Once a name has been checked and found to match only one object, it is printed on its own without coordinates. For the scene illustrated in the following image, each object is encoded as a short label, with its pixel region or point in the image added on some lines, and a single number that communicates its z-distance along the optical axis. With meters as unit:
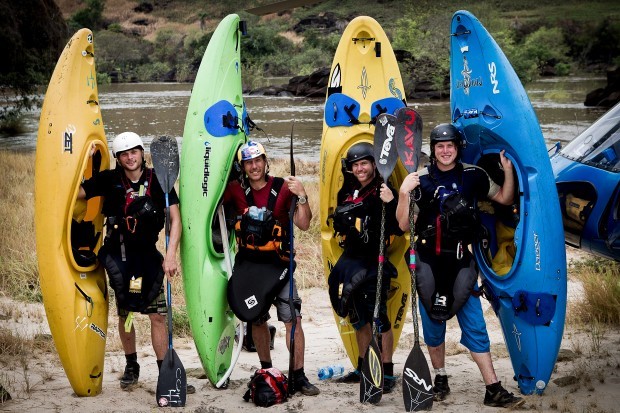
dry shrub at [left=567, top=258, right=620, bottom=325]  6.53
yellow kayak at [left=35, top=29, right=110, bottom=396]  5.22
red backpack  5.00
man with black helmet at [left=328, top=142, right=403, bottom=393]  5.14
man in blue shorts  4.82
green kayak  5.44
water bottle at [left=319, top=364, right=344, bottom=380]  5.61
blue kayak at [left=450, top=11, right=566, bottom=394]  4.96
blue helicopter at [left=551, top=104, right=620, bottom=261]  5.31
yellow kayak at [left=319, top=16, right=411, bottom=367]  5.83
